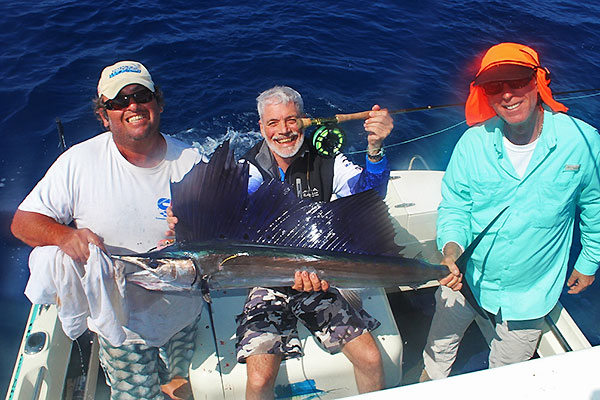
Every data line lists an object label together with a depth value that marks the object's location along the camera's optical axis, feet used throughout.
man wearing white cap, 6.49
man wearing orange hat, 6.42
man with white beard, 7.00
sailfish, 6.53
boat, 7.41
